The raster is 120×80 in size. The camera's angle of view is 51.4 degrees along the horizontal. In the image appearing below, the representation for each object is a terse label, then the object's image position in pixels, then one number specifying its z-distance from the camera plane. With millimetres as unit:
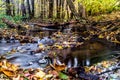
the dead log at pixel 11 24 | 6513
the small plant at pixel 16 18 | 8217
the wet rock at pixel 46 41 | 4717
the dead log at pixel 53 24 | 6846
